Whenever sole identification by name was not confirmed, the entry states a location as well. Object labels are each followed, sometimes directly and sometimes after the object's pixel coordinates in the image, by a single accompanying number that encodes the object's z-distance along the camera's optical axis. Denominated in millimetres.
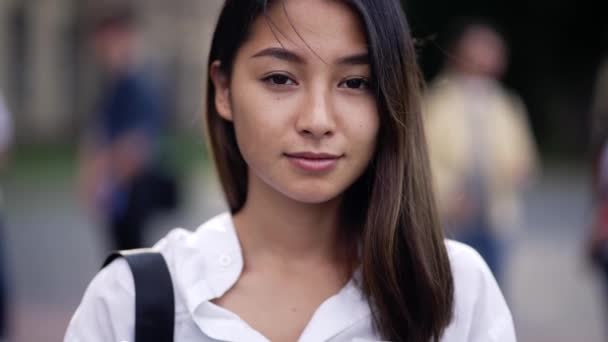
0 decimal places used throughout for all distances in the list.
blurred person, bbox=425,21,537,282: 6600
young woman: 2297
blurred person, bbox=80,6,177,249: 6621
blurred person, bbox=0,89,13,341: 5148
